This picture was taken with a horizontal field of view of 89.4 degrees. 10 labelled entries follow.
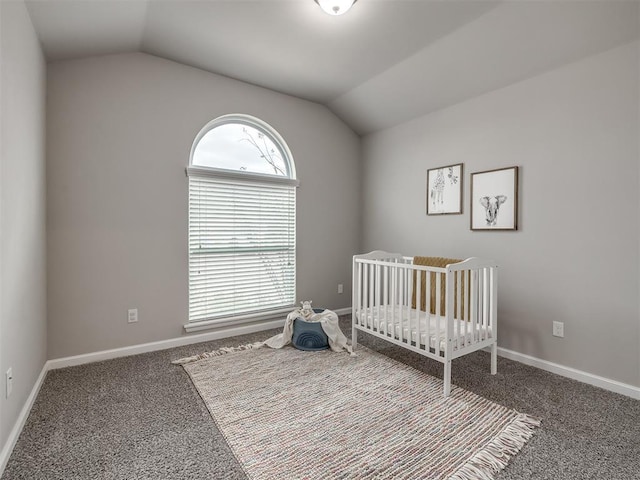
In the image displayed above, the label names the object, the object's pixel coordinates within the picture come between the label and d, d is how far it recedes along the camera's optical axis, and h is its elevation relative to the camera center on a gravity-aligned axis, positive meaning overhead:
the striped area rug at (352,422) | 1.42 -0.99
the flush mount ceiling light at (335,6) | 1.99 +1.45
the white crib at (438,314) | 2.09 -0.58
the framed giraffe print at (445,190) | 2.98 +0.46
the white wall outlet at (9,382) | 1.51 -0.69
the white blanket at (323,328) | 2.75 -0.80
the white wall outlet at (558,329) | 2.35 -0.66
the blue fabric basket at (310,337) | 2.73 -0.85
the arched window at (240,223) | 3.01 +0.14
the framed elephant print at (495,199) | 2.57 +0.33
